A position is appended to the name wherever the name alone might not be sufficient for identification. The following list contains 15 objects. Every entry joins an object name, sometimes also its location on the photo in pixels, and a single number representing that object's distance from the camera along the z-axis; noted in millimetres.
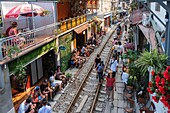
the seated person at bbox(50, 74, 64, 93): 13955
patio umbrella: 12205
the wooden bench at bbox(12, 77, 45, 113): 12333
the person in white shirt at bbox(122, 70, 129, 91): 13659
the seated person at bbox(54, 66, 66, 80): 15084
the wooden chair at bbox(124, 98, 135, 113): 11238
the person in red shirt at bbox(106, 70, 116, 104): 12180
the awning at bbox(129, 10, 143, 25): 14809
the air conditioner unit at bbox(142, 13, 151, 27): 12930
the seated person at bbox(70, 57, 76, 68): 19636
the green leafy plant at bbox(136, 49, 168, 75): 6531
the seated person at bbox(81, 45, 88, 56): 22422
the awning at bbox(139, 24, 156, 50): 9562
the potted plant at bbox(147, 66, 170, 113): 5141
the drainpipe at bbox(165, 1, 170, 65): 6339
